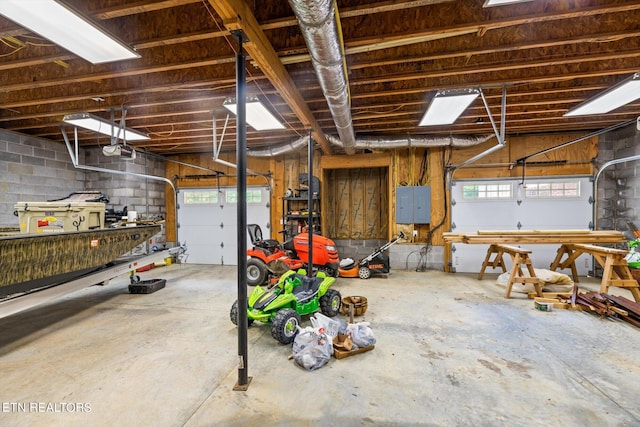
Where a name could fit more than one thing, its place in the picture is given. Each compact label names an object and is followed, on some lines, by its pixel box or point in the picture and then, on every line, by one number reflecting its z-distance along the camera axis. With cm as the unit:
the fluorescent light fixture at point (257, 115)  334
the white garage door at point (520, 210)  507
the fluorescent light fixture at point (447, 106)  320
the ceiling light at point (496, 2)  185
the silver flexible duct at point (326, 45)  156
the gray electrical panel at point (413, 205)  545
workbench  366
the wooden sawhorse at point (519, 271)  362
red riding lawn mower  450
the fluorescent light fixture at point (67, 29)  183
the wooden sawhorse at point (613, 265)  334
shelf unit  554
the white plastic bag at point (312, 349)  201
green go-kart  239
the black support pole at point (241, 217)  181
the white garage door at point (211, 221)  639
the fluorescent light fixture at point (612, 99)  297
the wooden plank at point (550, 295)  345
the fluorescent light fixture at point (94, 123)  387
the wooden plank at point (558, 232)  418
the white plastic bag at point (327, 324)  236
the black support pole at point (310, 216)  338
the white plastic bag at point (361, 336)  228
